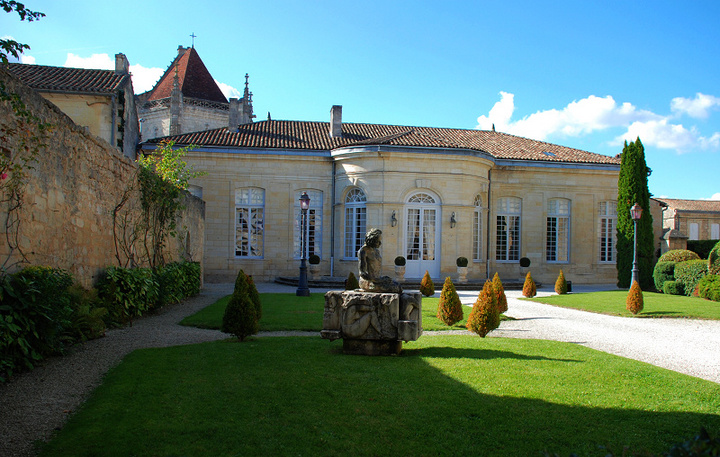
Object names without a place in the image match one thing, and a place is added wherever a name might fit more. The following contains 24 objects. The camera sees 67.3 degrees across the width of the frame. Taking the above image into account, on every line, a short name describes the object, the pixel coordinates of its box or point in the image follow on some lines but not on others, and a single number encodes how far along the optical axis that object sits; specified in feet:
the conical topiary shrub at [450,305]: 33.81
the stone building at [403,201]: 73.56
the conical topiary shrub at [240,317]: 26.61
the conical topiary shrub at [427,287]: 54.65
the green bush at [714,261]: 55.44
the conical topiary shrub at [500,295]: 39.63
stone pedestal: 23.12
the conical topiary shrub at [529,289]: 57.16
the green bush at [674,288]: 63.52
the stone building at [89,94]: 67.31
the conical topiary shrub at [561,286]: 61.21
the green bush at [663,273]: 67.00
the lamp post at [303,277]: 54.49
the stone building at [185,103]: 125.39
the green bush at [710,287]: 52.80
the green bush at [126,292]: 32.09
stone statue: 23.94
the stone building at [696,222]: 176.24
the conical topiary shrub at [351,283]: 51.13
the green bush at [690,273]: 59.72
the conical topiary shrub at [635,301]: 43.34
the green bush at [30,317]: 18.75
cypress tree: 72.95
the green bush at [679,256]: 68.08
